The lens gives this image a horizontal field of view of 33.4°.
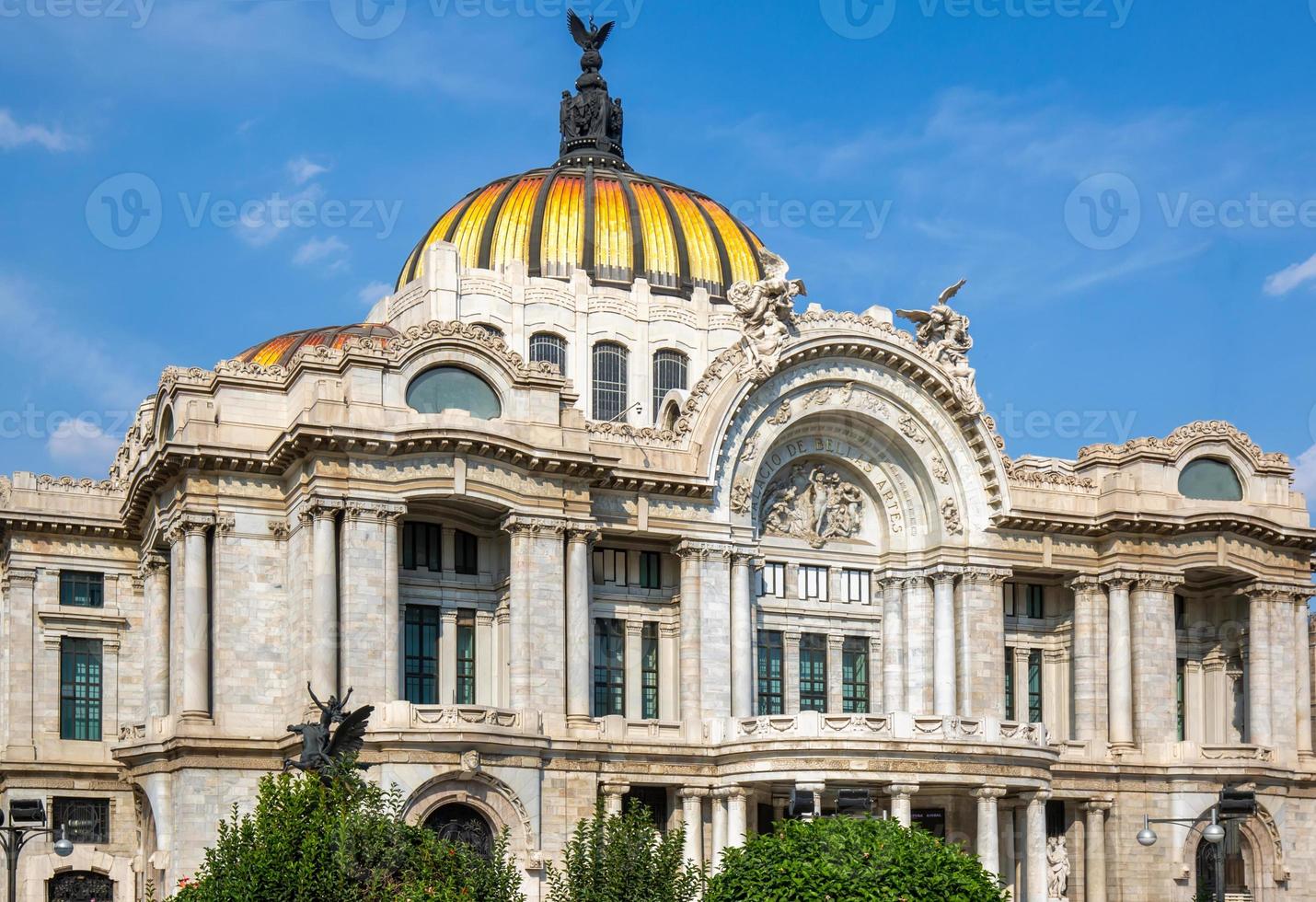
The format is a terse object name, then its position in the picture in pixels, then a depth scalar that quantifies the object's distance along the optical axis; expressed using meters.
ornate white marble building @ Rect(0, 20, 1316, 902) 59.28
